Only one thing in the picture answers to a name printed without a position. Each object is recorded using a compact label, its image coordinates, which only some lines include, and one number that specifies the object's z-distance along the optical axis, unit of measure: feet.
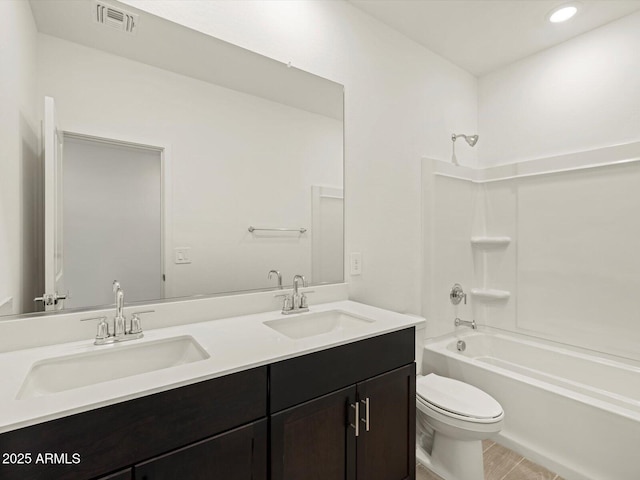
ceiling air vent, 4.11
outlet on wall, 6.41
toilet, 5.15
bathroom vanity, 2.43
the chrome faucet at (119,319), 3.83
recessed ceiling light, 6.46
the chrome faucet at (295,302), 5.25
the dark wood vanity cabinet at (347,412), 3.50
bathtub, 5.23
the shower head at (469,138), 8.17
